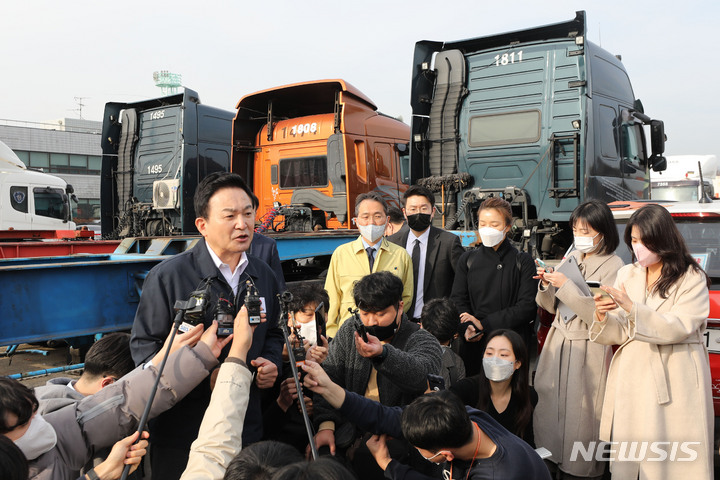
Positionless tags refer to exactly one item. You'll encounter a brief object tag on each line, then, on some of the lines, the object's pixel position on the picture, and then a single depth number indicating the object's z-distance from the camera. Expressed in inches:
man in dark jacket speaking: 81.4
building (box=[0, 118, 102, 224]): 1350.9
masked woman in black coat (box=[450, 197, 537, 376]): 138.3
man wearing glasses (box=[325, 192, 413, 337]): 143.6
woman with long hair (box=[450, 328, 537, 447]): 113.2
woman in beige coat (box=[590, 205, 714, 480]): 102.9
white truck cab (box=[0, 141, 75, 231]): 481.9
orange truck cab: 319.0
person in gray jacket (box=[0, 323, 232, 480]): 69.9
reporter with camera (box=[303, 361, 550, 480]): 73.6
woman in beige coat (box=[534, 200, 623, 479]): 121.5
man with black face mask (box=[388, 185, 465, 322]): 162.2
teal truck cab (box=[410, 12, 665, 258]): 268.4
